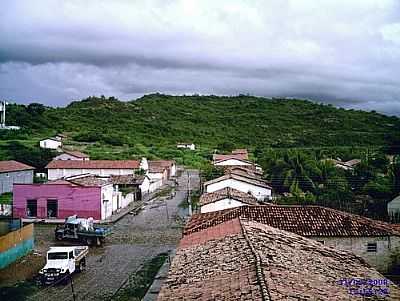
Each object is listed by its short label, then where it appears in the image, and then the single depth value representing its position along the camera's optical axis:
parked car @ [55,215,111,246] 24.56
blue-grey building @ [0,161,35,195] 40.28
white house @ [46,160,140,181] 48.16
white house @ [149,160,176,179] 58.10
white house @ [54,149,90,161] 53.25
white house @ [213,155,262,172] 52.52
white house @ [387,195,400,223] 28.05
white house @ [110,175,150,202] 43.56
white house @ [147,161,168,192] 51.22
